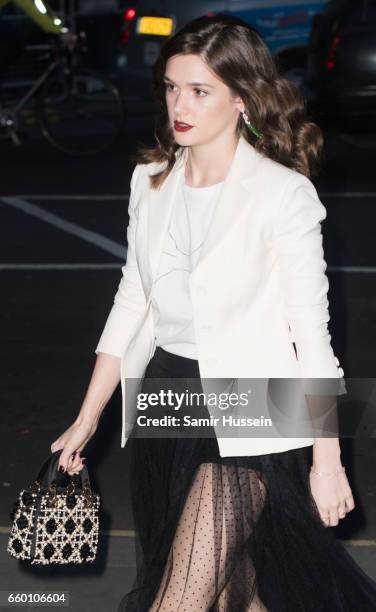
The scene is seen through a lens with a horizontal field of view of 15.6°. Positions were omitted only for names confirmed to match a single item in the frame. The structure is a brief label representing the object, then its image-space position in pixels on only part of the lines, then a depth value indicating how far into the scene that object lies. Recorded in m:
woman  3.24
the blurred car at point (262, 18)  16.89
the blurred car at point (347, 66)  13.52
